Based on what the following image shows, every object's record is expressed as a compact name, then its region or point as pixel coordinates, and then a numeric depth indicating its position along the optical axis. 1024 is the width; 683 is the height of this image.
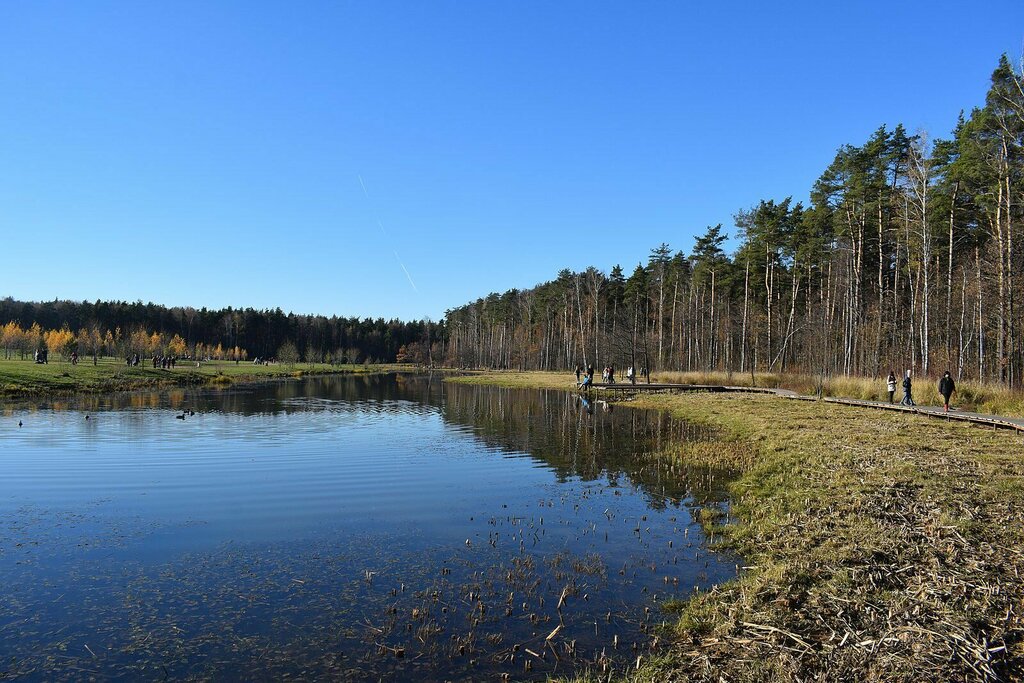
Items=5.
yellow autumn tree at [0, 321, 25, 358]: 86.94
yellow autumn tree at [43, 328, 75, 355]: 88.19
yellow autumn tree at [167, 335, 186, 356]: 106.75
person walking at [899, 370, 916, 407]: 30.75
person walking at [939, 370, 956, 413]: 27.06
